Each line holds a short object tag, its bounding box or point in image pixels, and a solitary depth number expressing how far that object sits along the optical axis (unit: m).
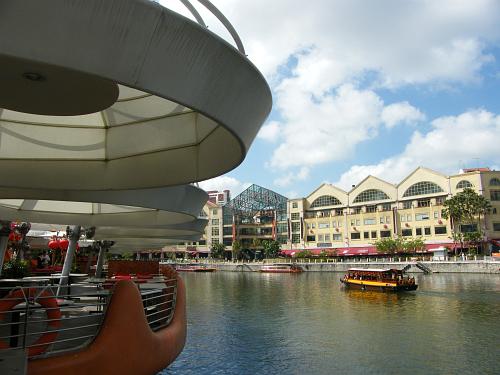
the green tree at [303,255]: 101.71
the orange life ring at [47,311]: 8.68
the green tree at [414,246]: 88.50
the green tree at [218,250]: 121.32
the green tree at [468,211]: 83.38
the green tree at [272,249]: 111.44
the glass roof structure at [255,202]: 131.75
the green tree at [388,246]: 90.75
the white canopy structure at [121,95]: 6.73
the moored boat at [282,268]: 87.91
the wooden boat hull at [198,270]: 99.19
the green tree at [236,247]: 119.75
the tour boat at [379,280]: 48.50
